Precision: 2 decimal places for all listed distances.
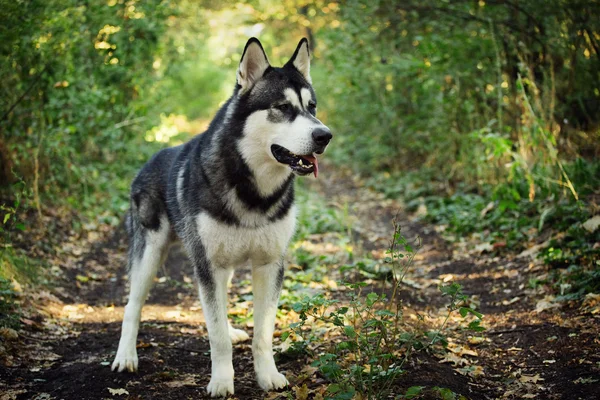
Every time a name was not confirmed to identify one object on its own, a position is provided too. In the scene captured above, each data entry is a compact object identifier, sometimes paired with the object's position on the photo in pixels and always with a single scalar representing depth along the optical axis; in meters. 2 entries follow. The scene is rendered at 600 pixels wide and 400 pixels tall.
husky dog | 3.48
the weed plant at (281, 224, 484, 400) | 2.85
